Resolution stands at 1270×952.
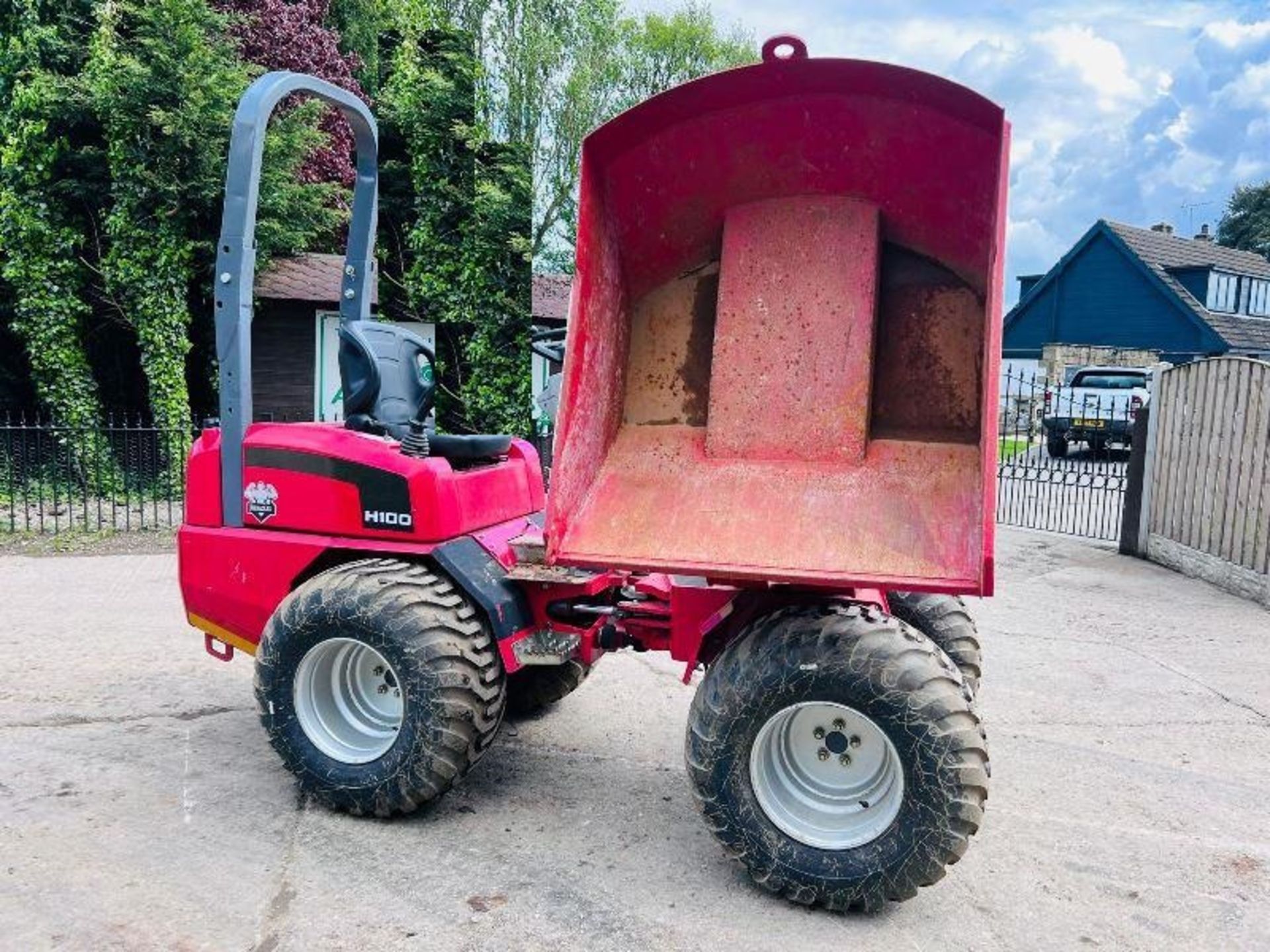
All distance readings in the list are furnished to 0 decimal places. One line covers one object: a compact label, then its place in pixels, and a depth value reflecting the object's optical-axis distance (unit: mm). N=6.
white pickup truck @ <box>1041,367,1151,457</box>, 17859
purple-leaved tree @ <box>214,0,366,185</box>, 12906
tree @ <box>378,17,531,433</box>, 13062
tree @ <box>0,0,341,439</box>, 11188
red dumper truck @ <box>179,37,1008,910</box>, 3188
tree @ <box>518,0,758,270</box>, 13625
